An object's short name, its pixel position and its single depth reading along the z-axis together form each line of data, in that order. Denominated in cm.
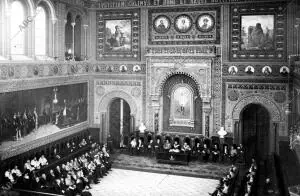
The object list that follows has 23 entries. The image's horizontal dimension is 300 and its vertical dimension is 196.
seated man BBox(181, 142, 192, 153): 2349
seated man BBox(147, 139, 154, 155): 2430
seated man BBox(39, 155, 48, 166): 1967
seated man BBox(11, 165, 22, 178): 1786
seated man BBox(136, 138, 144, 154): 2445
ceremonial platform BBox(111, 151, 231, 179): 2166
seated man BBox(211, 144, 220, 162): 2300
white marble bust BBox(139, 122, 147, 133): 2559
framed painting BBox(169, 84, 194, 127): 2516
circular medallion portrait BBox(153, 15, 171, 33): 2533
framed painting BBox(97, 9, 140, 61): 2602
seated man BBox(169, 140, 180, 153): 2330
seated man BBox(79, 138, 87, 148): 2431
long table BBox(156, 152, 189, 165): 2273
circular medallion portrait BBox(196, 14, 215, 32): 2439
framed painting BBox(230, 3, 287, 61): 2305
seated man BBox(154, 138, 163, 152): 2403
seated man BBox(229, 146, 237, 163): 2268
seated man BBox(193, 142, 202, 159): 2356
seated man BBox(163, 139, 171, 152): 2398
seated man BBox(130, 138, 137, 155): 2442
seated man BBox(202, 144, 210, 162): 2317
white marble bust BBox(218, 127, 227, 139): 2403
